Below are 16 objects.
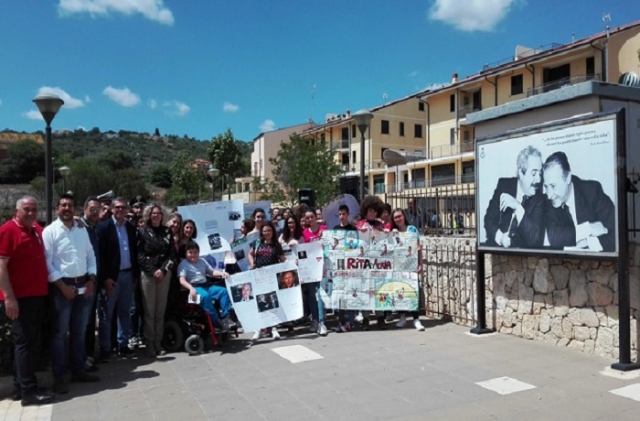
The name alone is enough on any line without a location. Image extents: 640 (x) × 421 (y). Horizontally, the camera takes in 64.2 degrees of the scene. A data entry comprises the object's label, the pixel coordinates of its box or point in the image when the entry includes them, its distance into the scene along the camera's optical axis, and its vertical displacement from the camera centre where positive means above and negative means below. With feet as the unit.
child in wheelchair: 22.80 -3.01
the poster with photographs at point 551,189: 18.63 +1.22
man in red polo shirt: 16.38 -2.09
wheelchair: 22.59 -4.74
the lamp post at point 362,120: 38.24 +7.64
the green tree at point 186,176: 148.36 +13.38
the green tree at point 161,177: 254.68 +22.23
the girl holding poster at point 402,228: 26.76 -0.46
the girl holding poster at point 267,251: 25.52 -1.54
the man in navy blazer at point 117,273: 21.56 -2.23
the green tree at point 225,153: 146.82 +19.64
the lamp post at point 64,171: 87.98 +8.91
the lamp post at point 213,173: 86.37 +8.14
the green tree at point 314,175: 103.14 +9.36
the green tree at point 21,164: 220.43 +25.45
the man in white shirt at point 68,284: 17.87 -2.21
